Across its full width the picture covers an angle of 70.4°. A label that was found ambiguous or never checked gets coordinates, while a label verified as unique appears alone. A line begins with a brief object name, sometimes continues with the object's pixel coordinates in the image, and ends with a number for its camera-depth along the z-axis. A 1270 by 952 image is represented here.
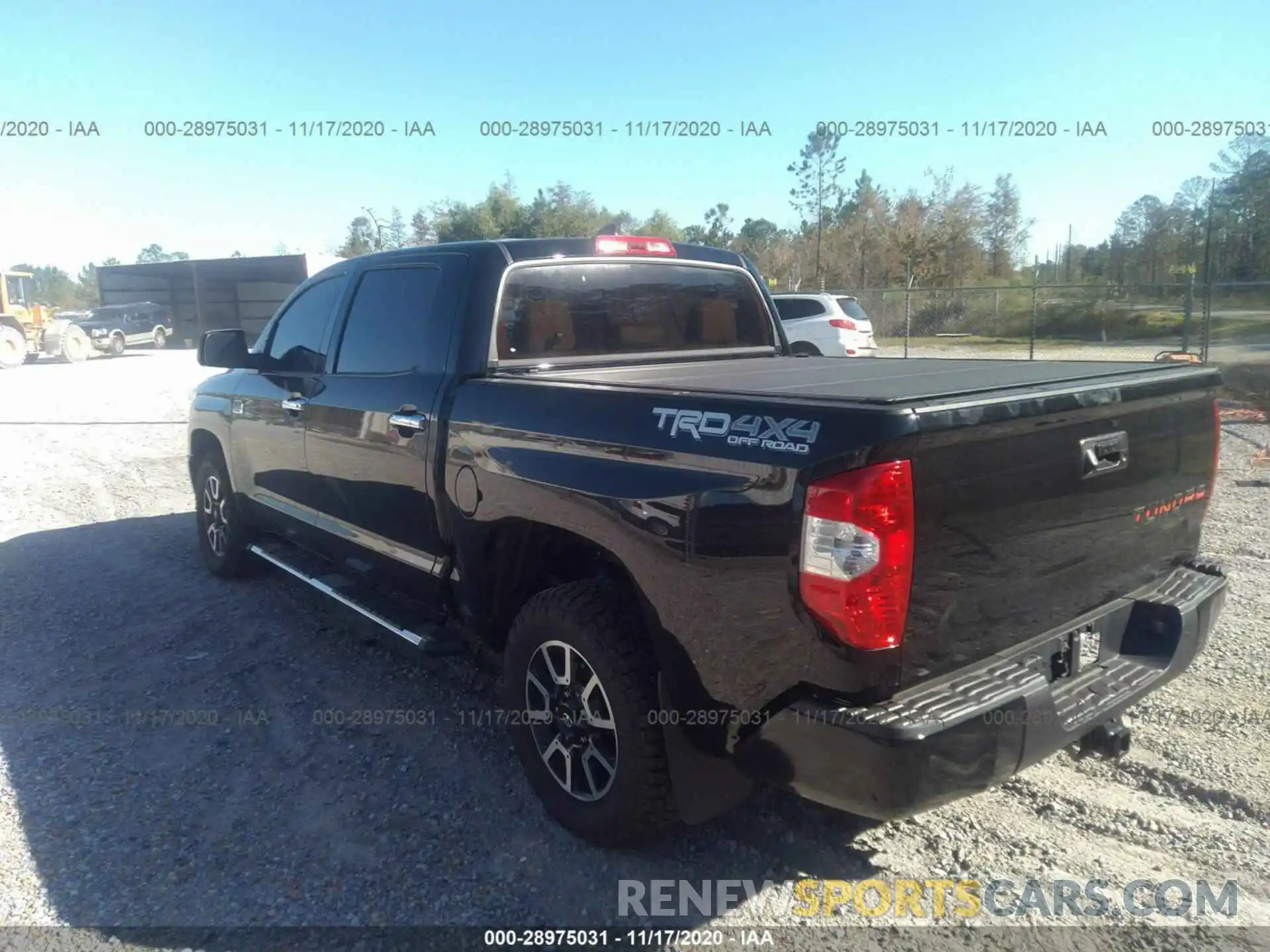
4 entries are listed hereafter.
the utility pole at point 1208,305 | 13.29
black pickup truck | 2.15
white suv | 16.52
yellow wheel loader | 26.03
